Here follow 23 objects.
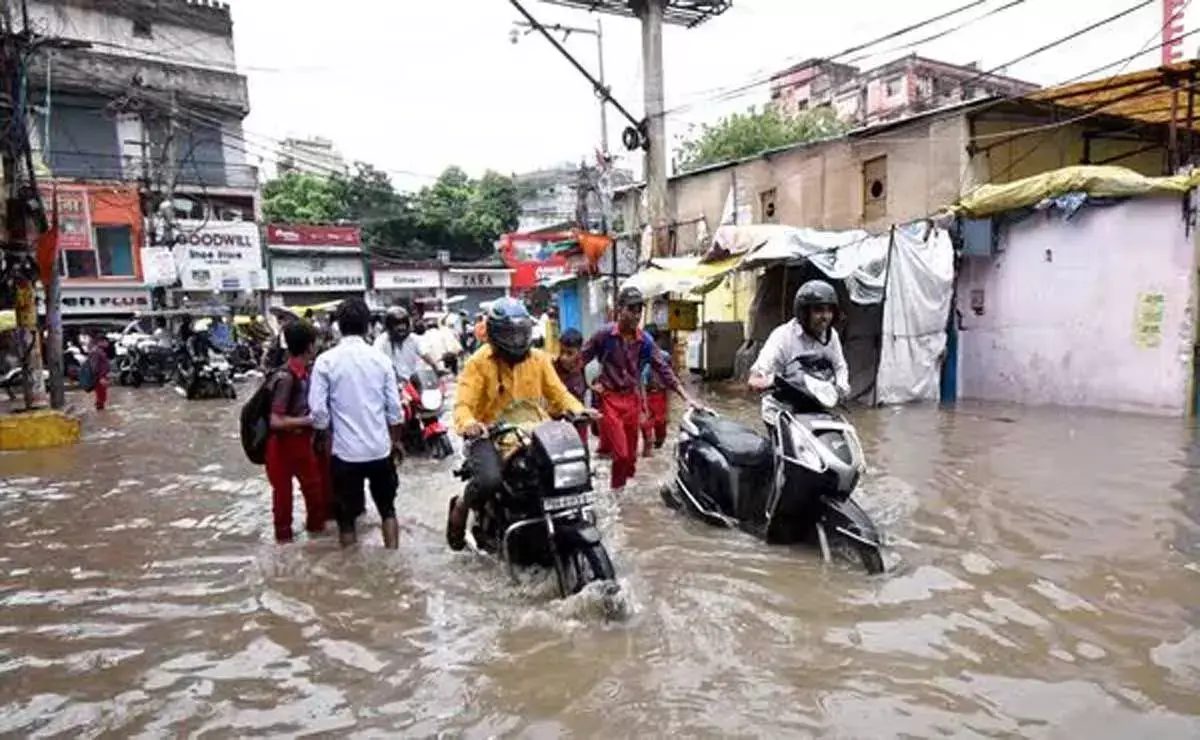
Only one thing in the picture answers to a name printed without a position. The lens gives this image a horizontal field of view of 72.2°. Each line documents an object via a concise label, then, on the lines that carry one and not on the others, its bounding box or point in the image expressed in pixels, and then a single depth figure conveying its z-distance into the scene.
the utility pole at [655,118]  16.94
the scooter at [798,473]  4.45
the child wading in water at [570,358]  7.06
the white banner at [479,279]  41.25
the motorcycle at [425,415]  8.48
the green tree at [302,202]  40.41
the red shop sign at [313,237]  34.12
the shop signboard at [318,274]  34.66
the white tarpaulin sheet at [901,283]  11.48
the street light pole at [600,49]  19.72
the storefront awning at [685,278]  12.80
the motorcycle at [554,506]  3.88
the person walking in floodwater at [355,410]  4.90
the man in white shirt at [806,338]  4.94
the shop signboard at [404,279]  38.34
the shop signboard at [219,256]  27.00
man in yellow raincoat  4.47
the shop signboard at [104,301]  27.66
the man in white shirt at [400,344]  8.27
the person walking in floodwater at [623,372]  6.47
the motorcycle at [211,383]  16.86
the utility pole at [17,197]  10.52
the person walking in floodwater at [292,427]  5.18
